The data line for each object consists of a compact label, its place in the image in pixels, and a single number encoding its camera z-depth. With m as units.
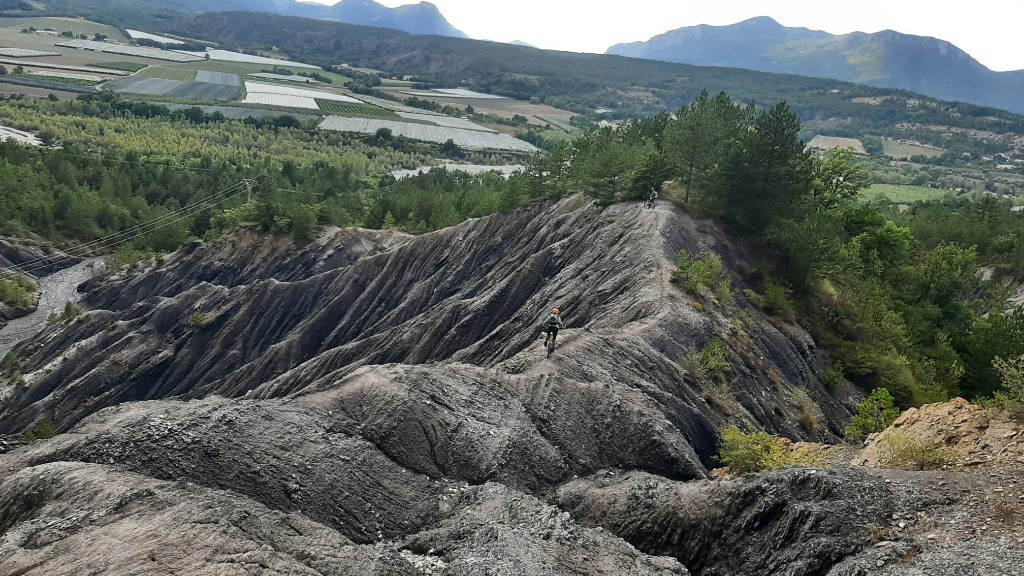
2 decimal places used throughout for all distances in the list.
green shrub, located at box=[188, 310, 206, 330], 65.50
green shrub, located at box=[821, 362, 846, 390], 38.00
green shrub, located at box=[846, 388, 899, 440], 28.85
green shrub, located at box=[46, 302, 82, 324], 74.00
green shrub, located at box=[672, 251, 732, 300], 37.34
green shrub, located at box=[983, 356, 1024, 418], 19.78
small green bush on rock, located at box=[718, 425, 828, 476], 23.83
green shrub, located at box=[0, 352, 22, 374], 65.50
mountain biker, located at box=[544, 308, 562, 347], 28.72
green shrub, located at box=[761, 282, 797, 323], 42.12
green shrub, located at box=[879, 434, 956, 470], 19.36
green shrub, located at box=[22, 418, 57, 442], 39.56
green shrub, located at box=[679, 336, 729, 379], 30.64
